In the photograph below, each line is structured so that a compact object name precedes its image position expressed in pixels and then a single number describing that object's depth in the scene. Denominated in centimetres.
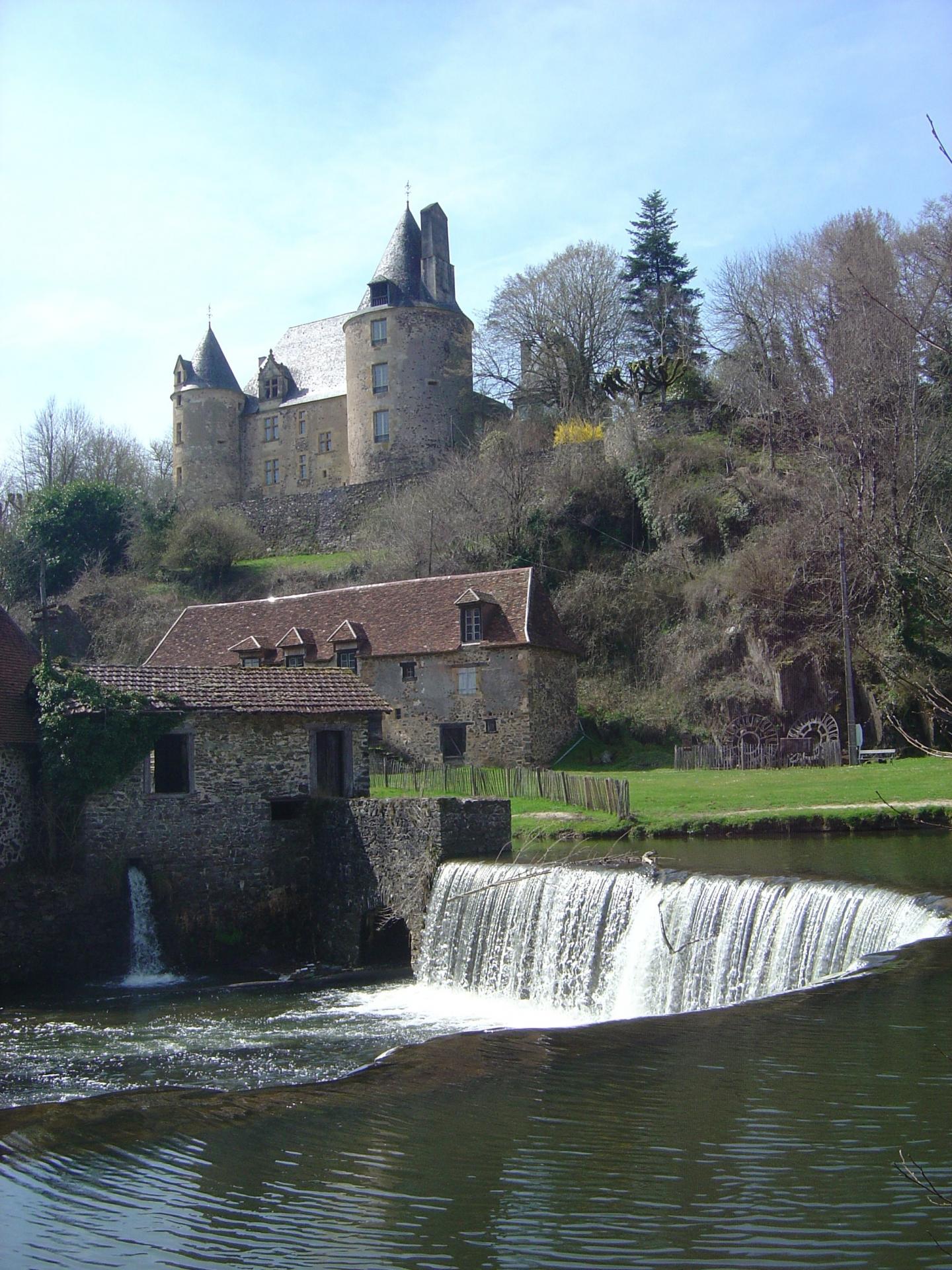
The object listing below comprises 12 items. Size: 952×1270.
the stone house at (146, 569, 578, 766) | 3647
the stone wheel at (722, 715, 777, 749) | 3522
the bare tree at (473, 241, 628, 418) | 5634
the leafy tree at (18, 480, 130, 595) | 5409
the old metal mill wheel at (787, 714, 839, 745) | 3462
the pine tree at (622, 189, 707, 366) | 5581
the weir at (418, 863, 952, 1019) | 1438
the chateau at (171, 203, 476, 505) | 5706
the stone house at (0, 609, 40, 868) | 2041
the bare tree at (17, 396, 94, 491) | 6675
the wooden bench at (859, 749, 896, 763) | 3247
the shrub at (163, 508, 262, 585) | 5331
